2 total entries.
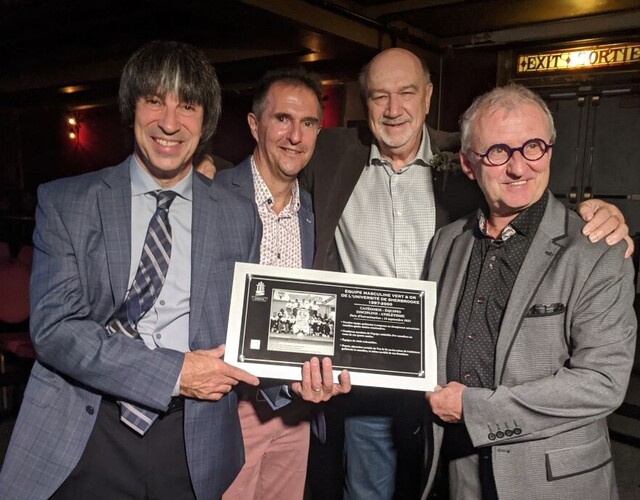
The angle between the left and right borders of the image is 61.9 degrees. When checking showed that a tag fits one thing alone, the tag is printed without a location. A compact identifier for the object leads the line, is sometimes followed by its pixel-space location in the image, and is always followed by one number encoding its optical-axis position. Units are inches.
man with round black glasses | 61.9
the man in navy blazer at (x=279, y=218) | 91.7
